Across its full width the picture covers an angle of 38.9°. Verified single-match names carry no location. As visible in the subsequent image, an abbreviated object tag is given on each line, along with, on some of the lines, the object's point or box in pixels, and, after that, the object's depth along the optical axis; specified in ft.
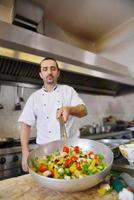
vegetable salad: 2.08
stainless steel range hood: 4.97
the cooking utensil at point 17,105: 7.51
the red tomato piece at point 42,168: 2.18
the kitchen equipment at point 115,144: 2.97
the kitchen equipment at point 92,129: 9.07
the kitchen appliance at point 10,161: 5.52
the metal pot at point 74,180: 1.83
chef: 4.19
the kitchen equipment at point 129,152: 2.45
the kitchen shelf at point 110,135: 8.22
